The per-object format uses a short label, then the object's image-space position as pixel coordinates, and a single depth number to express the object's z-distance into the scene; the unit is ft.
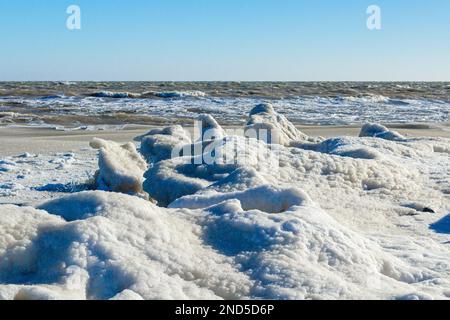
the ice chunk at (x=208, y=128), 20.34
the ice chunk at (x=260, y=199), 10.07
